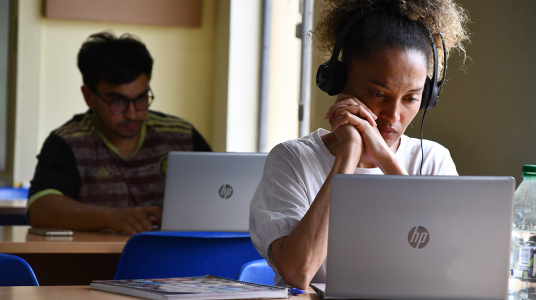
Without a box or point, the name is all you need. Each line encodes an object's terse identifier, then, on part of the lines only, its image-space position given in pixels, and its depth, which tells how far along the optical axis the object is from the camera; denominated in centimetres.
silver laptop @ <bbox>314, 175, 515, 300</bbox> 265
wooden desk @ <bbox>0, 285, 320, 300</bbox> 273
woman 298
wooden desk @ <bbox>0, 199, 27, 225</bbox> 595
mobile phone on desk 401
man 492
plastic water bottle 296
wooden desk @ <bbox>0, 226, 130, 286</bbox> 375
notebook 269
